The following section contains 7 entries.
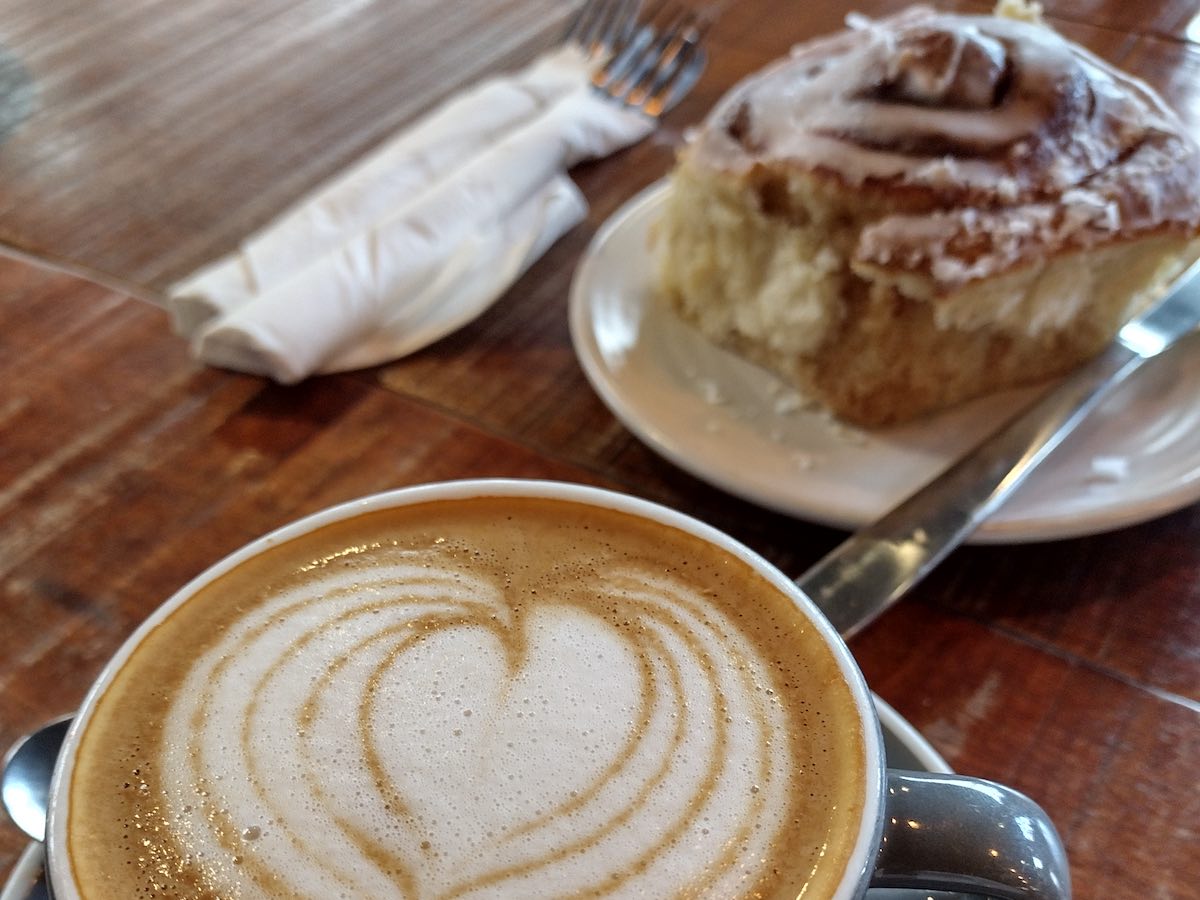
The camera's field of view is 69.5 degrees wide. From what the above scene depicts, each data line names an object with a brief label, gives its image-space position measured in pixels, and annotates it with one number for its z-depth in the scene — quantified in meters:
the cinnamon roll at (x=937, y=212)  0.18
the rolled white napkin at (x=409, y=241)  0.21
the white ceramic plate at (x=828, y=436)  0.17
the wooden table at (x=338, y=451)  0.15
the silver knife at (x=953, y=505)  0.15
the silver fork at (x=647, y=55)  0.35
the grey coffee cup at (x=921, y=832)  0.09
